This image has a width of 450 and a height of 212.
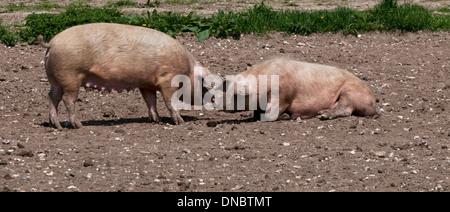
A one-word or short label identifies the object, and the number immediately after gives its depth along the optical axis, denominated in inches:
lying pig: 621.9
